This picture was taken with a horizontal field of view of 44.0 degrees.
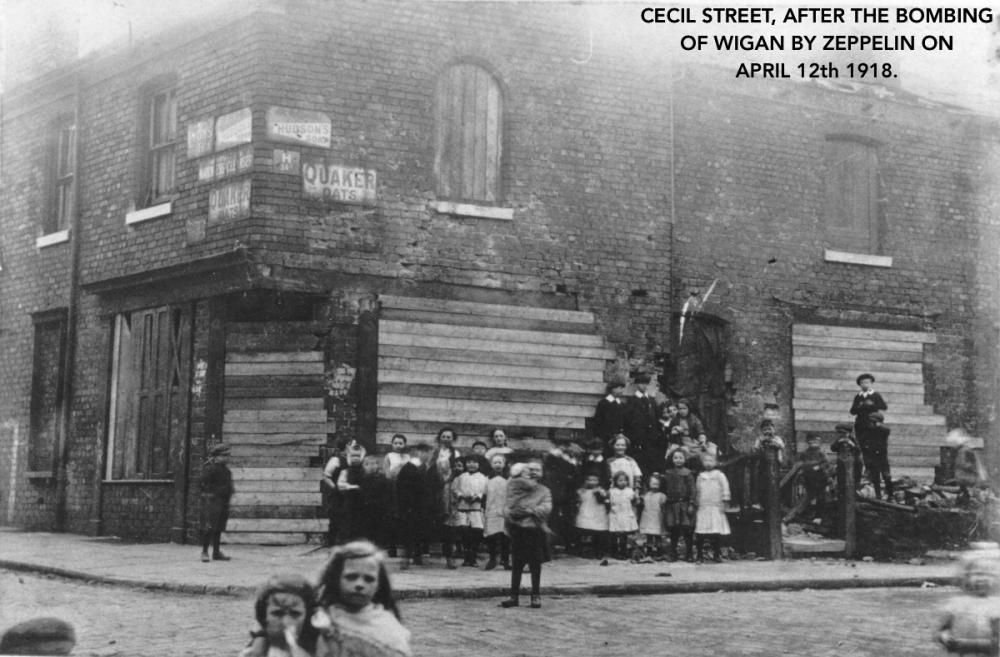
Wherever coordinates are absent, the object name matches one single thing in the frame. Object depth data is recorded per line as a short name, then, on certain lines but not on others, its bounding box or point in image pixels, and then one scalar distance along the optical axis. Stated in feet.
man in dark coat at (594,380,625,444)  49.88
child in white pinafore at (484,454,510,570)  42.91
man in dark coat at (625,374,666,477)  49.55
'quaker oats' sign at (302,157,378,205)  47.70
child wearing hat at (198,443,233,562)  41.73
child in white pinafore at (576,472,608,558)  46.24
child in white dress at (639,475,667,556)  46.50
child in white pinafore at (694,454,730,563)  46.26
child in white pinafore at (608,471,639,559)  46.03
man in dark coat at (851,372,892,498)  52.26
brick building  47.78
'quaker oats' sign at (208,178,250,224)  47.39
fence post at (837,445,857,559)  48.49
